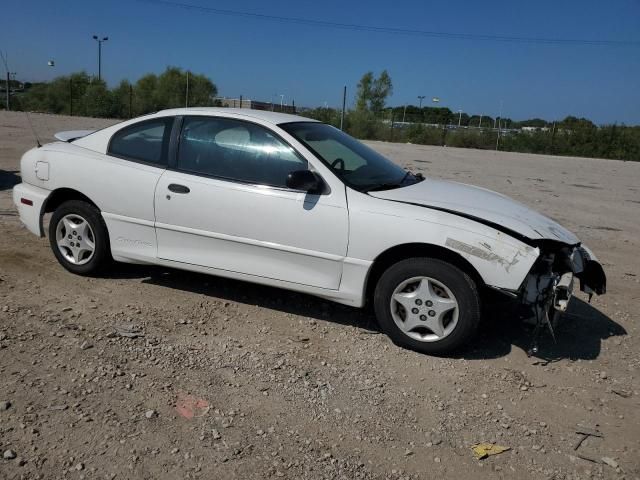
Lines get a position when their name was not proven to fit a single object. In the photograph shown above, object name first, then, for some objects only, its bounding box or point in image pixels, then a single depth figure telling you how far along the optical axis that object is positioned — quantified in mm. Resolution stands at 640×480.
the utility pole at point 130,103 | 40406
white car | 4031
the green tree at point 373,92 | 59781
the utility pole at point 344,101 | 37062
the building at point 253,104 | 39650
